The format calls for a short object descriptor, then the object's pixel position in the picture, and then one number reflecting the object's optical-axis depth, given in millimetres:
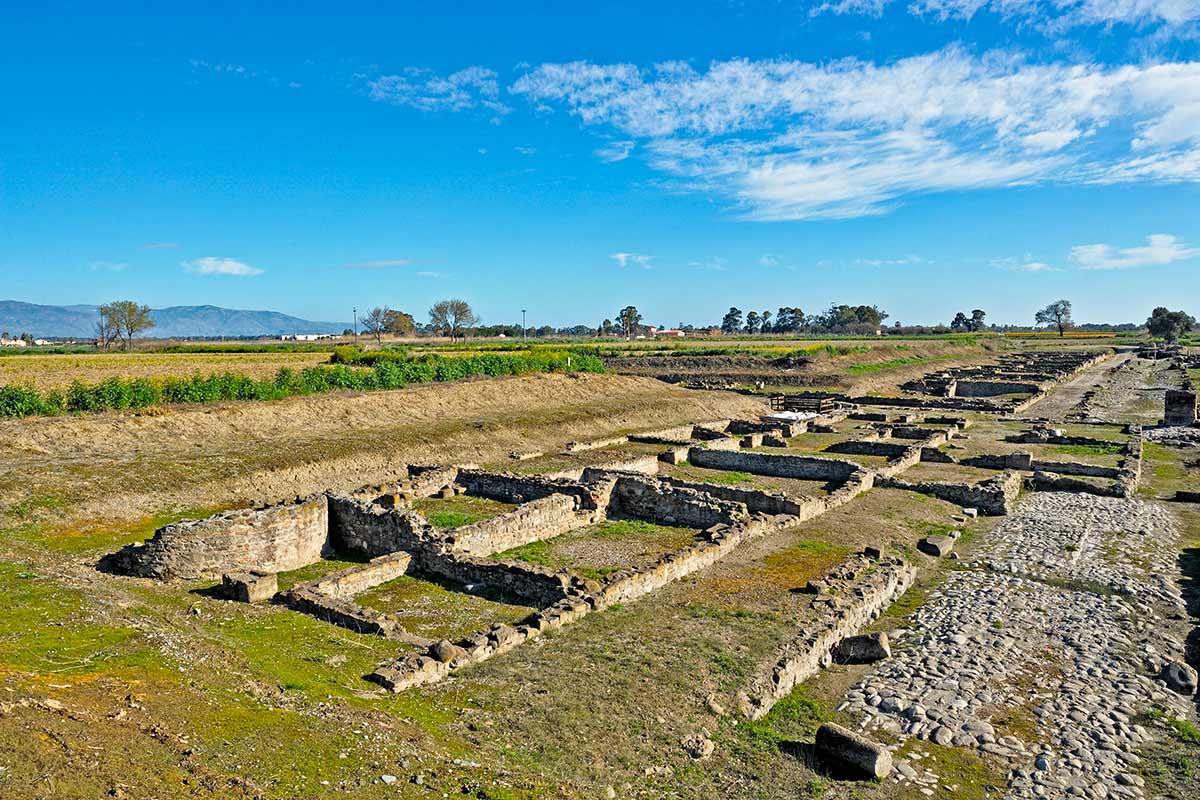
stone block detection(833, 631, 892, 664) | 10906
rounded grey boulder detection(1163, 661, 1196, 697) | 9961
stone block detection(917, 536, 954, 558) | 16453
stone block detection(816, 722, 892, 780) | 7945
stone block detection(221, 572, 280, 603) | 12492
